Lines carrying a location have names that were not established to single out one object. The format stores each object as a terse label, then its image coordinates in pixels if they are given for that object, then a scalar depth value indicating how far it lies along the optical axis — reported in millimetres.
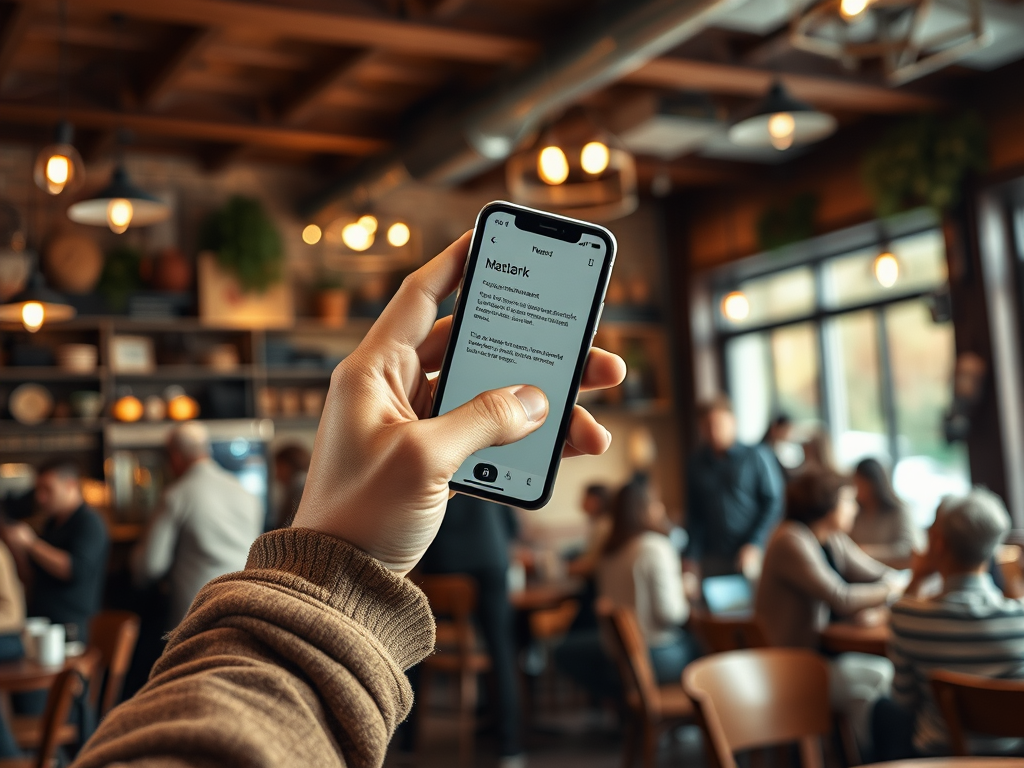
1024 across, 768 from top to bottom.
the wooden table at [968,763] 1613
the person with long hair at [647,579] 4336
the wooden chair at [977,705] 2236
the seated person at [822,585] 3533
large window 7227
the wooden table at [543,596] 5434
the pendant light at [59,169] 4078
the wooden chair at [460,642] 4855
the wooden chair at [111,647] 3938
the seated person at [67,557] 4383
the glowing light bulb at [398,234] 6191
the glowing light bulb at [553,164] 4625
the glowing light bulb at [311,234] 6719
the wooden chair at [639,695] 3789
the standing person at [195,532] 4453
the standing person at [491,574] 4906
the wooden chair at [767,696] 2453
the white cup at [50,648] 3539
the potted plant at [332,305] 7727
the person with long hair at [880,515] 5027
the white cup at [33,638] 3562
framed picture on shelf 6992
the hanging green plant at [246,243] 7340
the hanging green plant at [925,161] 6441
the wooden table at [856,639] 3324
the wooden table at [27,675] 3361
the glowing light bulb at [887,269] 6684
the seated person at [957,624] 2641
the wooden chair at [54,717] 3227
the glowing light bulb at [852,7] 3096
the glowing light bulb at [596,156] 4676
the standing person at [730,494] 5785
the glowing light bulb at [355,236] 5879
